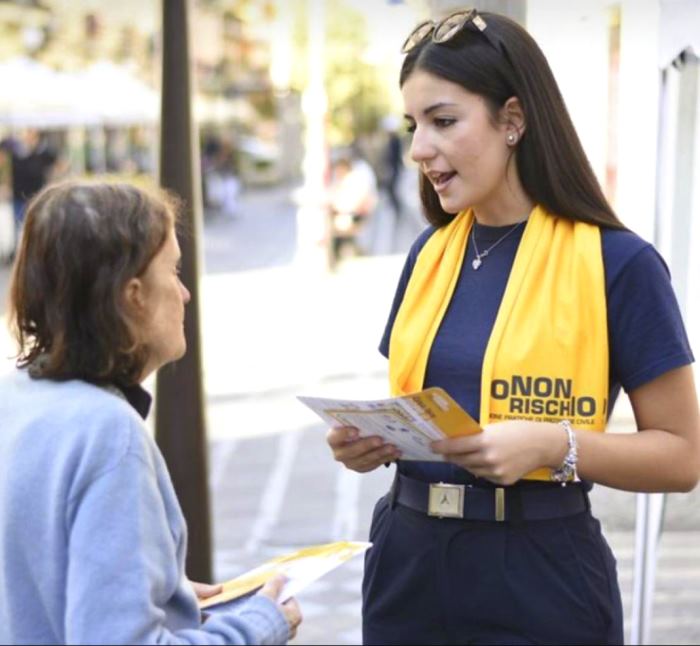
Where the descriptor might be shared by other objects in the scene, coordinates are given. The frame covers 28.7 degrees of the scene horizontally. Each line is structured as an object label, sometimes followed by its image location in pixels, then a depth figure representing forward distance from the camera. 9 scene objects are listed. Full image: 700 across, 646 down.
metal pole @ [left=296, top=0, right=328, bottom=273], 17.97
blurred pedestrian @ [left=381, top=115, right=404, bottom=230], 25.12
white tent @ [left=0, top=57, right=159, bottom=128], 23.11
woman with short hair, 1.71
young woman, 2.21
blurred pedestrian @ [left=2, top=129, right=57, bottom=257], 19.48
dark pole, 4.50
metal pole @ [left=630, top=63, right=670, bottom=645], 3.33
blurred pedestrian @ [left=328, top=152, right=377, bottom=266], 18.41
